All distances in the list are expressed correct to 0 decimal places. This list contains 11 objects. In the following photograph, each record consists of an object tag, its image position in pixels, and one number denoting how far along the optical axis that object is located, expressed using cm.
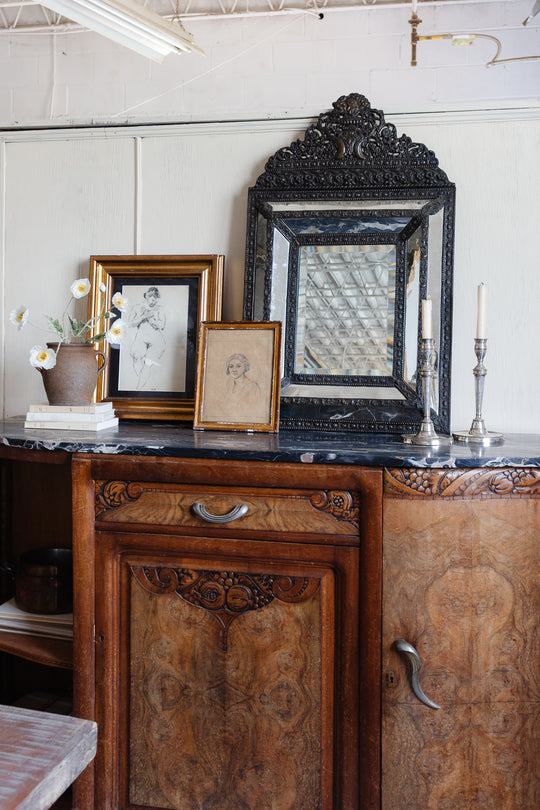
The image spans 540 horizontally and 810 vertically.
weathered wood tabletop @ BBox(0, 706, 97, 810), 67
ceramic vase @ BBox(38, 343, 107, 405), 203
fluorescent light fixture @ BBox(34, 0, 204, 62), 176
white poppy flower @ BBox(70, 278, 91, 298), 209
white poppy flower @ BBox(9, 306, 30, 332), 208
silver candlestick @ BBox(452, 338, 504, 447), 183
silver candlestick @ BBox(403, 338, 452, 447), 179
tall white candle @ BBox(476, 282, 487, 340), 181
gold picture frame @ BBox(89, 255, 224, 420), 225
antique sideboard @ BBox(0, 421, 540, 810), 156
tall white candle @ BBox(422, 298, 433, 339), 179
